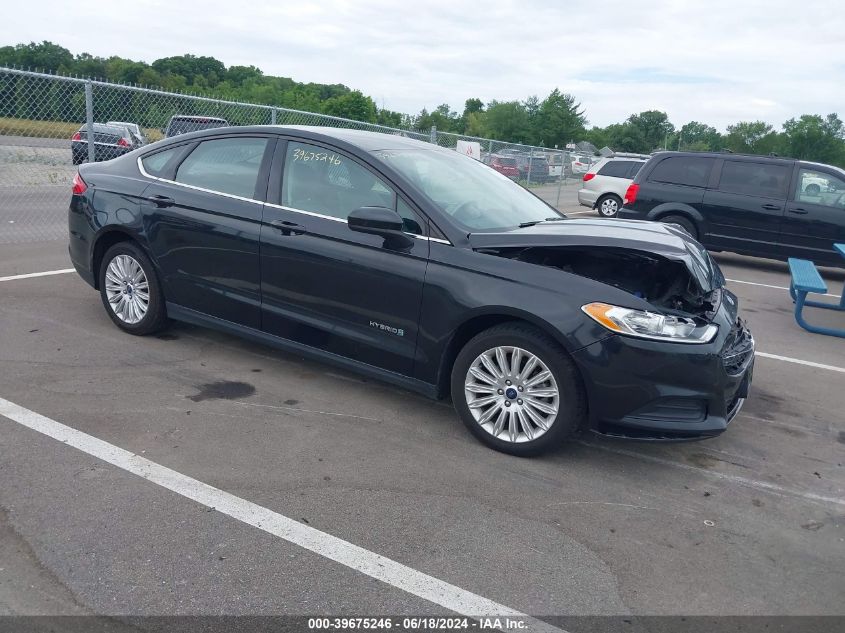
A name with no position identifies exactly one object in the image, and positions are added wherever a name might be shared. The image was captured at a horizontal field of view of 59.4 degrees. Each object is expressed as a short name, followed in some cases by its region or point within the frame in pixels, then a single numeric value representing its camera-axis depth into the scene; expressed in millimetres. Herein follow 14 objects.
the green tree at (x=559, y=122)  74500
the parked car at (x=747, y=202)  11039
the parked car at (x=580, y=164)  29055
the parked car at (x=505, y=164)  19297
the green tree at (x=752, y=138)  85069
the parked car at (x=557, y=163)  21555
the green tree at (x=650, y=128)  96206
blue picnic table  7258
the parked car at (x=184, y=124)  11945
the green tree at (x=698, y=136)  110688
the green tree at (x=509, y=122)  83075
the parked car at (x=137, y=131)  11482
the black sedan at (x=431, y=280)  3820
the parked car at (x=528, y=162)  19922
